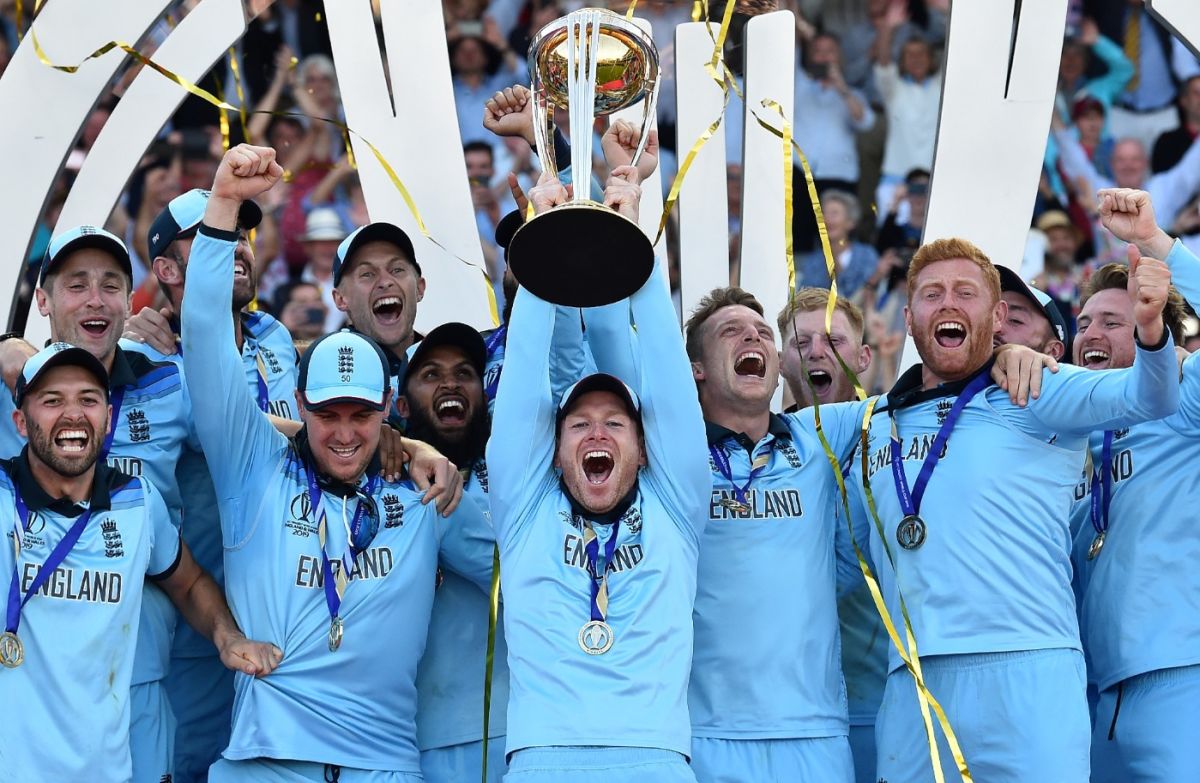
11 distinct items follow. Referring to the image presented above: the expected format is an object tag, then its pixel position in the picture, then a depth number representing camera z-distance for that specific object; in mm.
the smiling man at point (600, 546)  8664
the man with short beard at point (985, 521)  9180
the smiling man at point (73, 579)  8828
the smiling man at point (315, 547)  9297
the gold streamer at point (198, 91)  10203
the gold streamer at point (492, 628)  9656
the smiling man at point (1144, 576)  9648
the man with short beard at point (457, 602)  10000
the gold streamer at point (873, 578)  9141
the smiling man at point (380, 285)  11734
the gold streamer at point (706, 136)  9617
